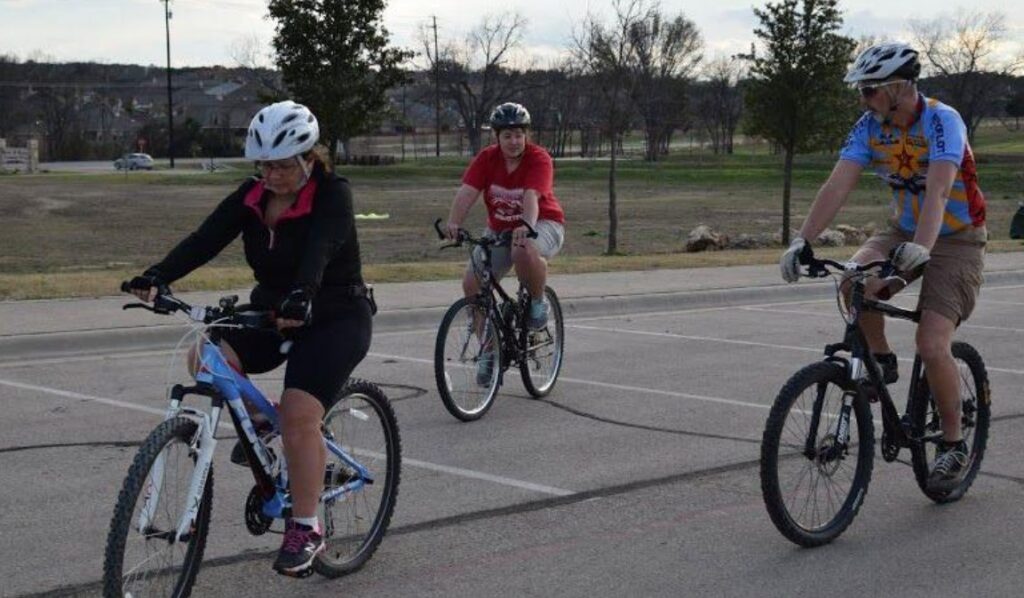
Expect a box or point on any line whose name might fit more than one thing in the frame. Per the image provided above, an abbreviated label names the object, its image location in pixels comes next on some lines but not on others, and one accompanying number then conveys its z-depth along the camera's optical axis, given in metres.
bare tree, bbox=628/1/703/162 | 104.25
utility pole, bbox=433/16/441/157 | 115.25
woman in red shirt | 9.21
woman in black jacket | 5.12
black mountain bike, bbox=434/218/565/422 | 9.02
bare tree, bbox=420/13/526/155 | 116.00
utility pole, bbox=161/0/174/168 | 108.17
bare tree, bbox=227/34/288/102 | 109.34
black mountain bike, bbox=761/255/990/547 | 5.80
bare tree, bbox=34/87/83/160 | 118.31
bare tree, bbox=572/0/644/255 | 29.98
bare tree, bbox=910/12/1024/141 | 94.12
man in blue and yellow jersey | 6.18
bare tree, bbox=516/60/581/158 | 116.62
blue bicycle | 4.64
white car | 95.12
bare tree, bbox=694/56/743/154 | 121.00
